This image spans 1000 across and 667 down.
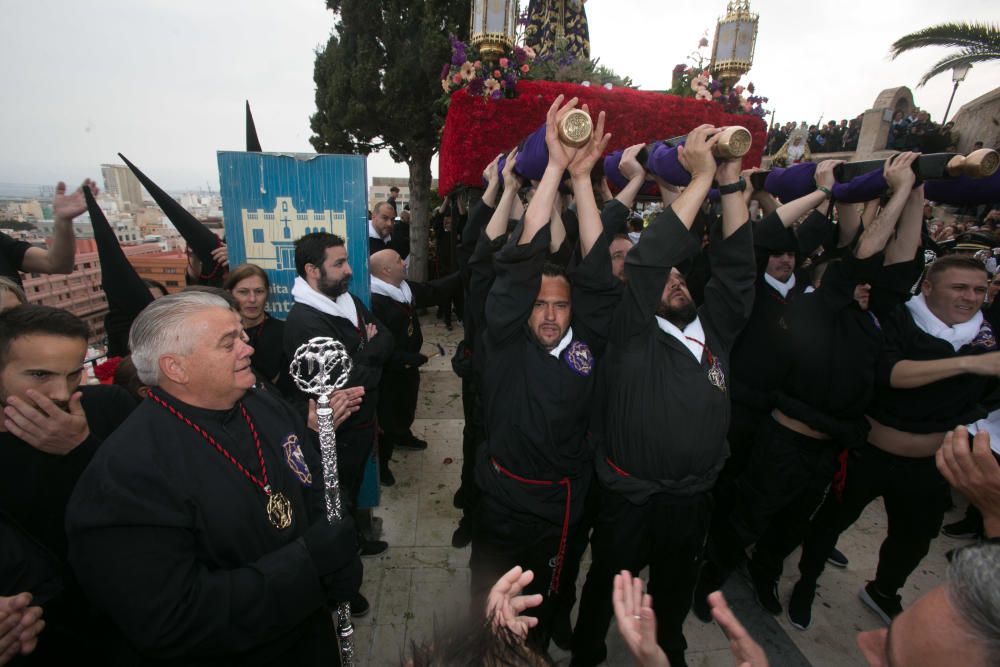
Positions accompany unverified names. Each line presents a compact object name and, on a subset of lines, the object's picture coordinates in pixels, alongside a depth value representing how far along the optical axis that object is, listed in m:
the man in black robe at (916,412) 2.57
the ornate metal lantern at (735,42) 4.25
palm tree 11.37
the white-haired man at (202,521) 1.23
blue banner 3.09
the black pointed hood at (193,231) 3.01
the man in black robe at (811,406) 2.58
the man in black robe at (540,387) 2.05
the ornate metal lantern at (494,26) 3.70
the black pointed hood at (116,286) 2.72
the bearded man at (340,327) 2.69
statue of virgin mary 5.46
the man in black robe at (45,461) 1.45
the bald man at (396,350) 3.99
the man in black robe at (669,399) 2.02
